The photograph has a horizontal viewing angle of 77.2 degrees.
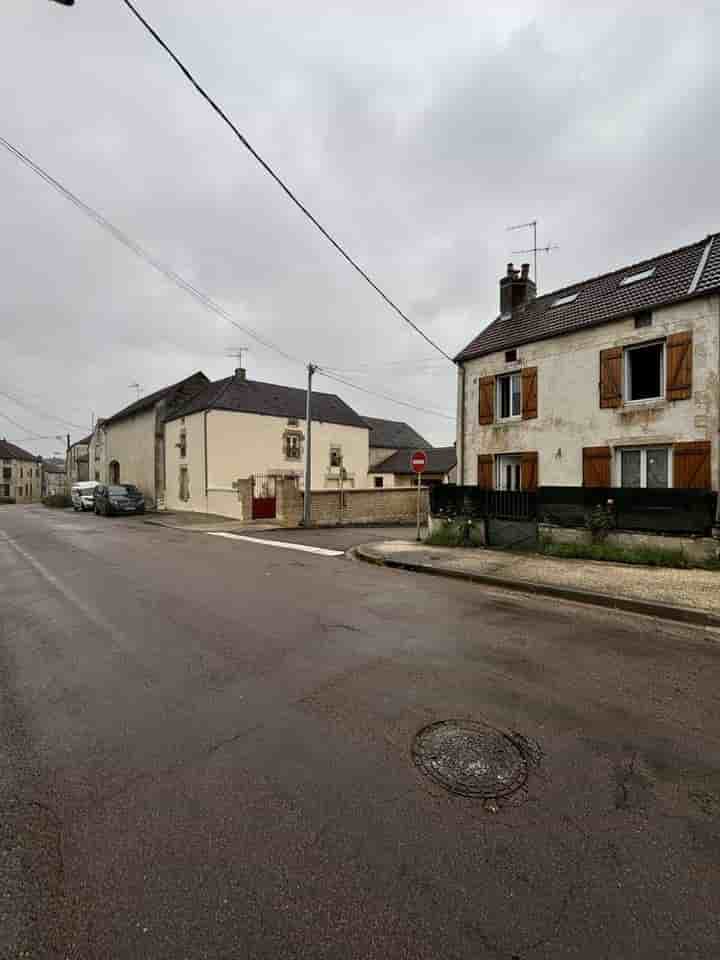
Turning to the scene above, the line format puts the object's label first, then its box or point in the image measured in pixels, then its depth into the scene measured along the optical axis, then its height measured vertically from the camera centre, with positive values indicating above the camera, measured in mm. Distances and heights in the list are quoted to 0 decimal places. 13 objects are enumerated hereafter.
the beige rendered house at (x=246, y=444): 25156 +2449
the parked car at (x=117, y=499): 24880 -1013
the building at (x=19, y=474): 69625 +1191
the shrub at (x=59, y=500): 37469 -1591
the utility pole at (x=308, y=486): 17641 -163
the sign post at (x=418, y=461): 12486 +587
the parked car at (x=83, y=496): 30109 -984
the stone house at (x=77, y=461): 54031 +2505
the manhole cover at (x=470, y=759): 2557 -1718
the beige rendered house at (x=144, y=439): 30125 +3174
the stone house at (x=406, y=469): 39406 +1142
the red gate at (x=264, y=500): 20375 -855
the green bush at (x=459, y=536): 11695 -1409
